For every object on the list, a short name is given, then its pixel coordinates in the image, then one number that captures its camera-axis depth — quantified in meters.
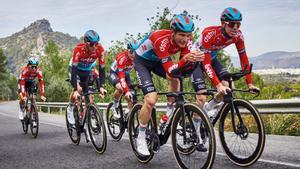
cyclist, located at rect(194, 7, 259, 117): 5.14
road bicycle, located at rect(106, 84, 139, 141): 8.02
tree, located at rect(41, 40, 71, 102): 81.75
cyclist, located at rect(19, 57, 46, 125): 9.92
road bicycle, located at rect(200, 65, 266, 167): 4.63
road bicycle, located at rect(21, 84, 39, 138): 9.36
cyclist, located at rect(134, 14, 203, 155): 4.61
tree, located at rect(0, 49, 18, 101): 100.59
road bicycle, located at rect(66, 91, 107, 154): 6.43
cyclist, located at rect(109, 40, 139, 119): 7.51
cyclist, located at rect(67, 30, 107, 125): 6.80
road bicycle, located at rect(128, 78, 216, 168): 4.11
